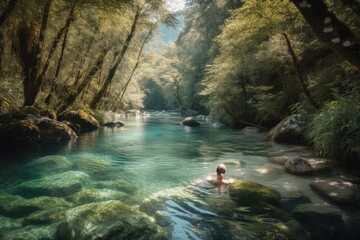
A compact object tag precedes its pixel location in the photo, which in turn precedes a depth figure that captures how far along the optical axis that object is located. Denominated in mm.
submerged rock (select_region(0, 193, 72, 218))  4645
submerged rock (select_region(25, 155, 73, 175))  7480
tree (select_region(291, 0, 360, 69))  4074
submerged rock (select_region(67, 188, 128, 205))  5246
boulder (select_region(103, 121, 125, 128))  22372
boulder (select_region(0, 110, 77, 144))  10797
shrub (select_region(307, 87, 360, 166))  7016
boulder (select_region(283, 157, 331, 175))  7234
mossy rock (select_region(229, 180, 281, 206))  5307
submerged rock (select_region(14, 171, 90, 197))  5653
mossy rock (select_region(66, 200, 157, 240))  3797
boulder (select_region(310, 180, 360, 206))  5059
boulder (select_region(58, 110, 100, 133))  17848
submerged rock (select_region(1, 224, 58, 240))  3787
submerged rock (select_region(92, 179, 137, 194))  6086
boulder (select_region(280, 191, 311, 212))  5086
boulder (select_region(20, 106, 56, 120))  12766
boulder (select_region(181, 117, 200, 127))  23886
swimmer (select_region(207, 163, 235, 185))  6418
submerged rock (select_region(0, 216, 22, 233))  4043
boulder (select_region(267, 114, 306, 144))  12153
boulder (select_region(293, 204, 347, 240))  3975
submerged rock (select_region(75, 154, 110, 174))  7796
